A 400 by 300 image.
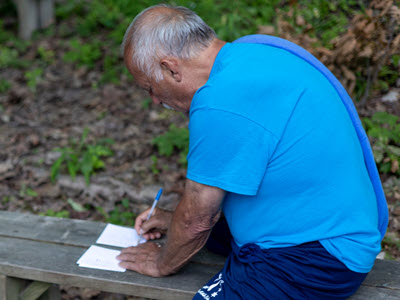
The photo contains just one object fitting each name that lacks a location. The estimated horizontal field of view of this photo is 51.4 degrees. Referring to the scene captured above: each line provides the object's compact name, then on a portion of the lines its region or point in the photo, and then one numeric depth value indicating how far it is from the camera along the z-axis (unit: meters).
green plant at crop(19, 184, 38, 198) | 3.91
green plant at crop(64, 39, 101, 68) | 6.37
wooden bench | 2.05
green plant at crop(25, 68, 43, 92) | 5.97
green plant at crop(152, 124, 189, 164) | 4.20
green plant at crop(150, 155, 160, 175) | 4.09
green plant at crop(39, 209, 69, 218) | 3.65
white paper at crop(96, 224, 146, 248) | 2.43
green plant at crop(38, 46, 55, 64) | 6.73
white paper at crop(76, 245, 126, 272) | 2.21
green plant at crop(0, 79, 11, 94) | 5.97
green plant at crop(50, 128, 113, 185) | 3.99
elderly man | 1.57
